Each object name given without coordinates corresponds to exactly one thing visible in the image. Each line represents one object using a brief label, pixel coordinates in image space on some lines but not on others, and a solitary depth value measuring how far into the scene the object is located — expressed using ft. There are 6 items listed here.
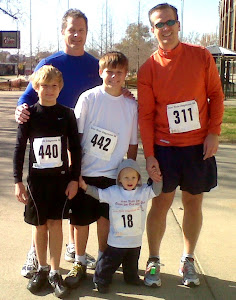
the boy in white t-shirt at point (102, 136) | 9.65
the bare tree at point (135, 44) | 101.17
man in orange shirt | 9.60
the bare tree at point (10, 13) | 75.51
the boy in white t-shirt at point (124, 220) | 9.73
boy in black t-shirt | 9.34
